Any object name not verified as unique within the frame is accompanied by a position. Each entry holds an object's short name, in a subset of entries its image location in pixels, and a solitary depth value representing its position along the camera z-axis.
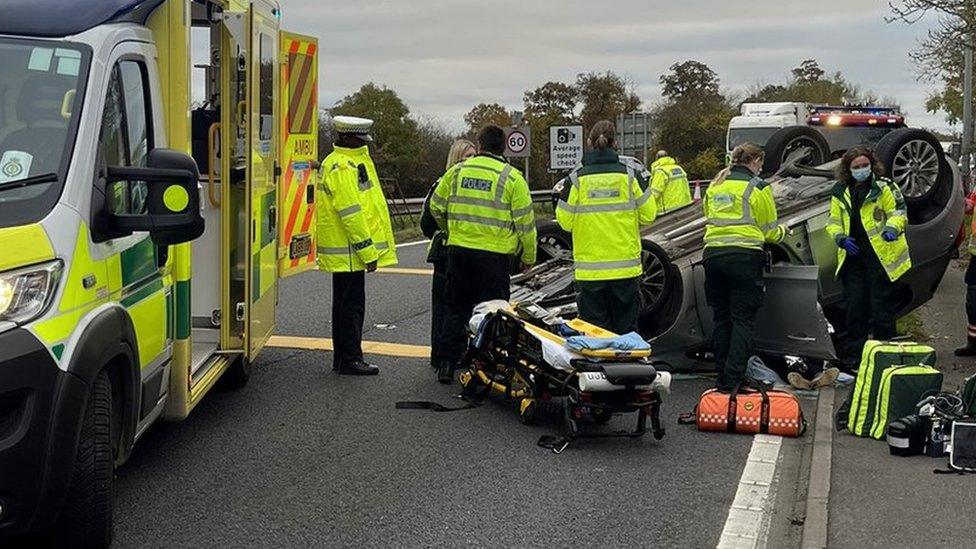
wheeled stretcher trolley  6.48
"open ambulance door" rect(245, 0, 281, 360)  7.02
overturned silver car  8.39
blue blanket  6.59
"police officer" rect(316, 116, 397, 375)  8.16
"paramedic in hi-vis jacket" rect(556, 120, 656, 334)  7.88
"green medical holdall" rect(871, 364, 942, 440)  6.55
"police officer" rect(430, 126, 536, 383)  8.04
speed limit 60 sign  23.94
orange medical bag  6.98
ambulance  3.88
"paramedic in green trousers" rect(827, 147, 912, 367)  8.61
